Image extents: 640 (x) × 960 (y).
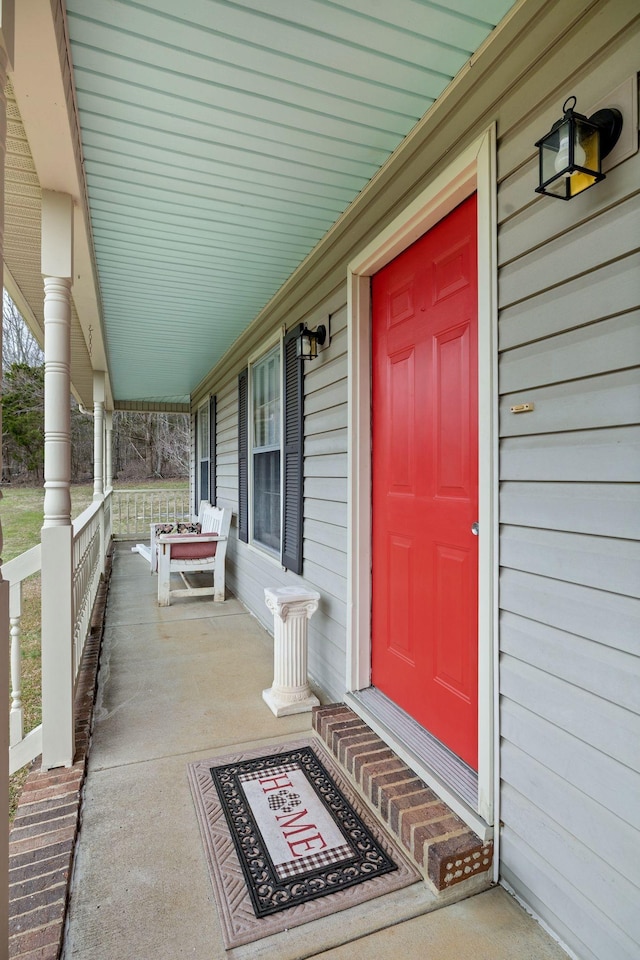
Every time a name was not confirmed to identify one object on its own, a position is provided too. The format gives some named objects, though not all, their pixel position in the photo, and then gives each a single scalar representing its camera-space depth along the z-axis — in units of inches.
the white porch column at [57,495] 89.3
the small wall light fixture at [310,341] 120.5
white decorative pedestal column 110.1
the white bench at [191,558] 198.5
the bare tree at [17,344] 313.3
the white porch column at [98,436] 219.3
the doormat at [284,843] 60.9
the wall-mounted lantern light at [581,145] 49.0
